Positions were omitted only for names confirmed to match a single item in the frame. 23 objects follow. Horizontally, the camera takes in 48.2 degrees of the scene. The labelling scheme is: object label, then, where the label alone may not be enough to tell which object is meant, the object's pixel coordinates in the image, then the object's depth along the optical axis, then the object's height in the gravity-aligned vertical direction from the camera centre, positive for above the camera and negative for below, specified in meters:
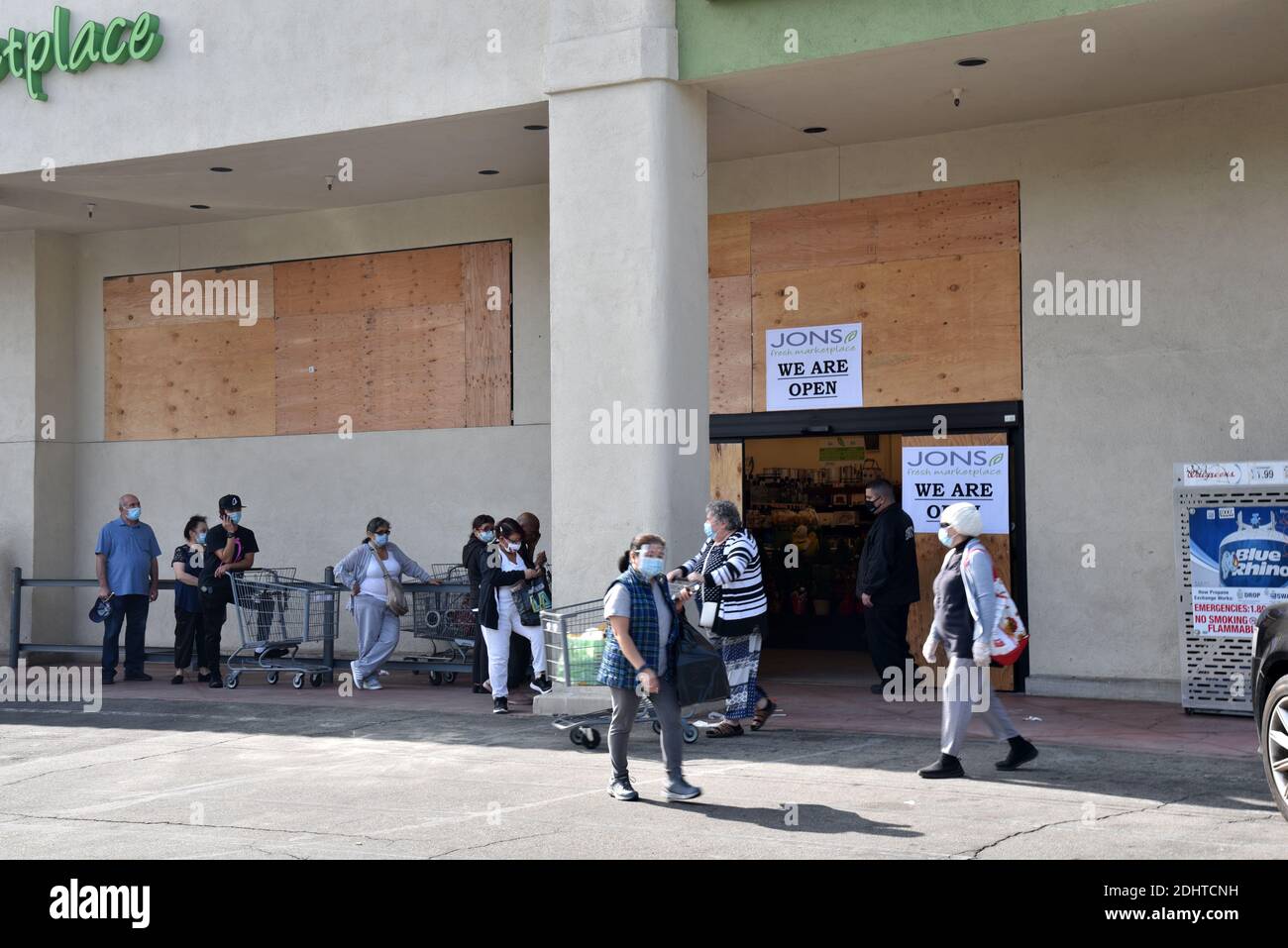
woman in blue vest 9.26 -1.04
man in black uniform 14.69 -0.92
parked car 8.07 -1.21
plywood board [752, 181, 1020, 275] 14.98 +2.81
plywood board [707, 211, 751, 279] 16.33 +2.81
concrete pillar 13.28 +1.95
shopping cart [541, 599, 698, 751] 11.78 -1.35
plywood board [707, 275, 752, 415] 16.36 +1.67
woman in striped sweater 11.35 -0.75
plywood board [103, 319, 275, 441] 19.55 +1.64
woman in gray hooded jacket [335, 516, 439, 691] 15.96 -1.14
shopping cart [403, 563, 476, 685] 16.28 -1.43
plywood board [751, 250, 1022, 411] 14.91 +1.80
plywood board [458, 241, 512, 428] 18.00 +1.94
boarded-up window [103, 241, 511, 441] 18.20 +2.02
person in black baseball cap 16.44 -0.73
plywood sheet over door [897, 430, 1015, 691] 15.17 -0.88
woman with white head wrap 9.77 -0.93
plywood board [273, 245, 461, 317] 18.41 +2.80
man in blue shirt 17.00 -0.90
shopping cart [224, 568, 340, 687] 16.36 -1.42
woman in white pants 13.61 -1.03
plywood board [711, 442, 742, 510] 16.34 +0.21
